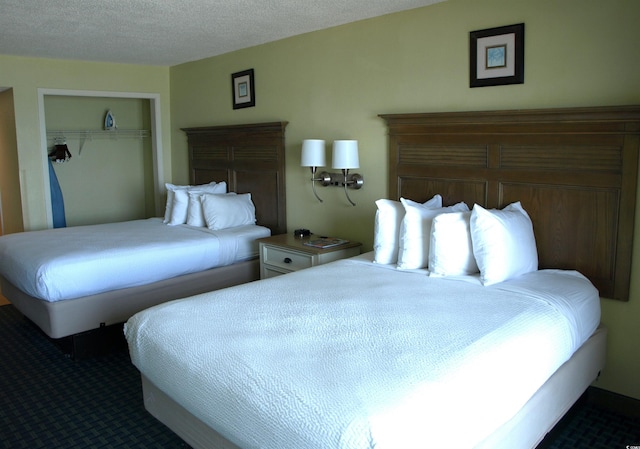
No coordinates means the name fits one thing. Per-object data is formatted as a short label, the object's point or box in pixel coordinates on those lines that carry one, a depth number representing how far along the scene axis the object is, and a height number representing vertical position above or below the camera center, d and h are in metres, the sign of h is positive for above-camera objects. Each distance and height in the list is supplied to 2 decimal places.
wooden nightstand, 3.50 -0.68
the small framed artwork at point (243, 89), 4.52 +0.57
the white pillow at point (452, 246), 2.66 -0.47
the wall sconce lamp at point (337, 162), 3.51 -0.06
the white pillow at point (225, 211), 4.30 -0.46
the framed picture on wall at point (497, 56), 2.80 +0.52
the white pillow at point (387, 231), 3.00 -0.44
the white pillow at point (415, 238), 2.84 -0.46
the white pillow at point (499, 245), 2.50 -0.45
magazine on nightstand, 3.56 -0.61
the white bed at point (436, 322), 1.52 -0.66
